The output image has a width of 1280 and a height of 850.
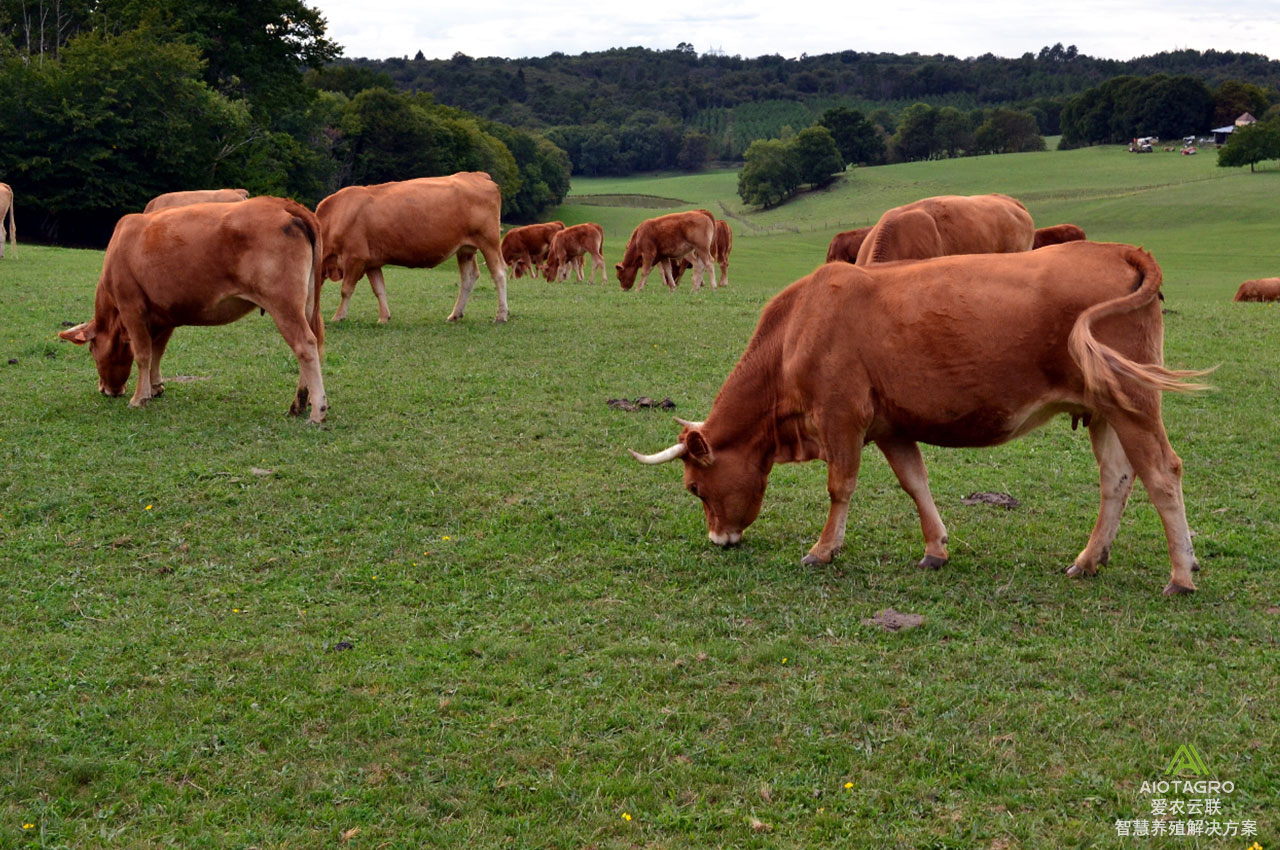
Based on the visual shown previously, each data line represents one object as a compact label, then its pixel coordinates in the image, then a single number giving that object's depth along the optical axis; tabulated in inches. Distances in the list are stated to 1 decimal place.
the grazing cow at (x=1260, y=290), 1031.6
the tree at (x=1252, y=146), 3267.7
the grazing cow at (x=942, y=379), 269.6
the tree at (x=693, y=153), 5841.5
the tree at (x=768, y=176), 3954.2
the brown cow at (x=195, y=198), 983.0
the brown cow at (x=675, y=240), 1152.8
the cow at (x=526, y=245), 1473.9
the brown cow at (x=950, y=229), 520.4
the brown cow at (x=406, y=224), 692.1
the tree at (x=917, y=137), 4822.8
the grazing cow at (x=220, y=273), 445.4
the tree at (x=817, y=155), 4087.1
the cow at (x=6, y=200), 1145.4
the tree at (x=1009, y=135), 4879.4
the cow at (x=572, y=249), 1382.9
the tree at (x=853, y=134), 4603.8
